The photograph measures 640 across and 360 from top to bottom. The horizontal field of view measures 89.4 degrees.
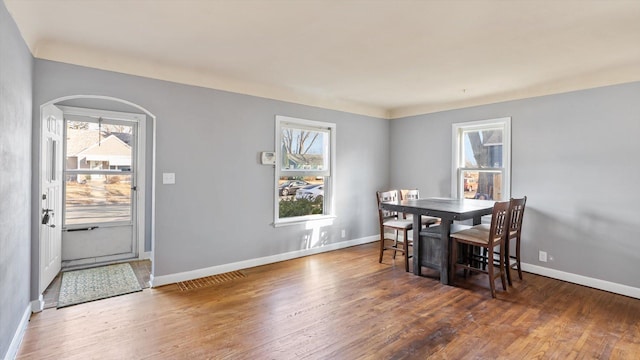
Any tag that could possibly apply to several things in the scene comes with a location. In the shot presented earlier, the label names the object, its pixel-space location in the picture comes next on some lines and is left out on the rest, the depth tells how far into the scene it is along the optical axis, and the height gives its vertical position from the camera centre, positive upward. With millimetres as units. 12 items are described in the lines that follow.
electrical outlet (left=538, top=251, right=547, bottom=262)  3996 -936
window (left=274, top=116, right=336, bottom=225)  4586 +132
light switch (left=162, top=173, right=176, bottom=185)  3545 -14
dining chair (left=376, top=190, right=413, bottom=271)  4195 -598
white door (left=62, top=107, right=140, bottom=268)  4129 -149
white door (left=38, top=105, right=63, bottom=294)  3062 -207
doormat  3203 -1187
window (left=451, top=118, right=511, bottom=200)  4387 +296
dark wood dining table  3551 -560
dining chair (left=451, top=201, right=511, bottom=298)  3322 -624
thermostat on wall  4270 +267
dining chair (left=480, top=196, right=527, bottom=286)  3588 -556
